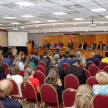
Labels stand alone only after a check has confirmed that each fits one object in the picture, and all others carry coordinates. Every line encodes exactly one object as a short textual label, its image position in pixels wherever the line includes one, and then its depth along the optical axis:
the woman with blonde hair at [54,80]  3.63
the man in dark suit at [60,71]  5.08
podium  17.16
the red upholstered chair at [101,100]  2.79
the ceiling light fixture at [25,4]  6.23
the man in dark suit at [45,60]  7.44
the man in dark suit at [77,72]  4.81
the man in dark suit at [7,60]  7.53
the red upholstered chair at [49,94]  3.41
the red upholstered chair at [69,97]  3.13
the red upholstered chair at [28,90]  3.68
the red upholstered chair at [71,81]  4.43
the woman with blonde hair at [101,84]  3.19
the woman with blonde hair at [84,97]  2.15
